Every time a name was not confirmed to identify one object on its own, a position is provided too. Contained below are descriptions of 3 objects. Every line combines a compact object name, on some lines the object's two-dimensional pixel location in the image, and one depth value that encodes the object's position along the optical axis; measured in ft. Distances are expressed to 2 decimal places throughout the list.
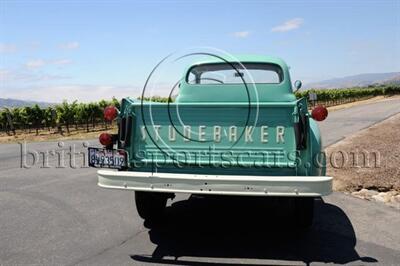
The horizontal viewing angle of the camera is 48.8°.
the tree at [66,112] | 89.29
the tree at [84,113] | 93.45
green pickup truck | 14.51
